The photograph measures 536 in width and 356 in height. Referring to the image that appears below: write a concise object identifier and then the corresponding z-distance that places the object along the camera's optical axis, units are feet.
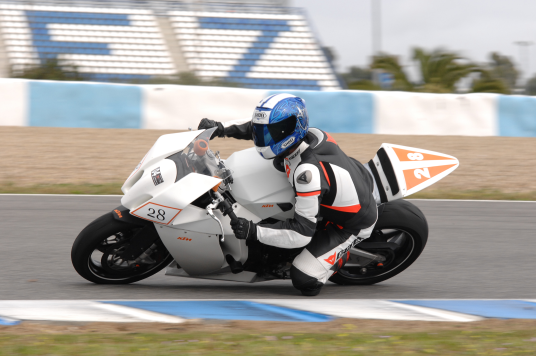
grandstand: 150.92
